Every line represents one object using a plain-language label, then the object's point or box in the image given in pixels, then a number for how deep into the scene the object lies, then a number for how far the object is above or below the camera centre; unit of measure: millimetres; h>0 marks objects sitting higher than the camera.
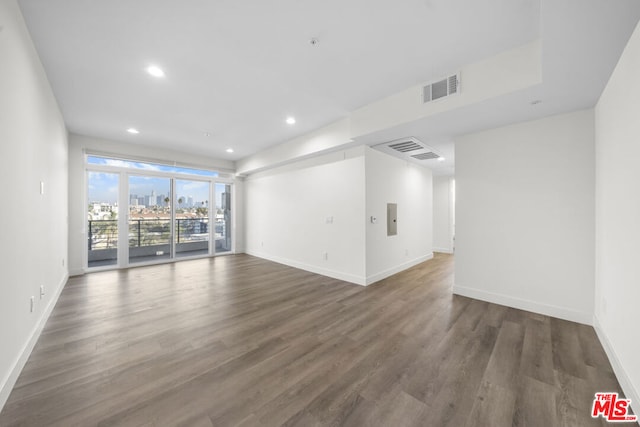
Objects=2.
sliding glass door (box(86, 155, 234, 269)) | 5285 -6
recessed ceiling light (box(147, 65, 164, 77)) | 2590 +1612
